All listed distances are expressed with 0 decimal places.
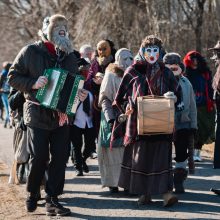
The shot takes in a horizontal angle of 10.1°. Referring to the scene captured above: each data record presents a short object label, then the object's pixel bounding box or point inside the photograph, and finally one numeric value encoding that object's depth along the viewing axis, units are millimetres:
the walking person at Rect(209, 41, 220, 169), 15446
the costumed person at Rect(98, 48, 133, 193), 15172
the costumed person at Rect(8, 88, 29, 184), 14645
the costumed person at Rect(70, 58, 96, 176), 18475
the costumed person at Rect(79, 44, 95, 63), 21018
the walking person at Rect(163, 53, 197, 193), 15610
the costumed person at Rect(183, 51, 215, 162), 20083
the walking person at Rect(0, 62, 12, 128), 32267
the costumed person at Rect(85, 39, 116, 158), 17744
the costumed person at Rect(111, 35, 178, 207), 13564
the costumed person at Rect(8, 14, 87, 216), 13060
